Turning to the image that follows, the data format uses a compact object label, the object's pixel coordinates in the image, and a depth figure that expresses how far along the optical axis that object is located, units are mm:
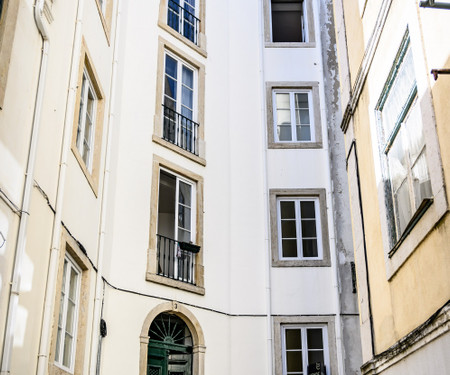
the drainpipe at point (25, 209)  6480
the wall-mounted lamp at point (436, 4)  4656
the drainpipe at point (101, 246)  10188
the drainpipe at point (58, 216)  7676
